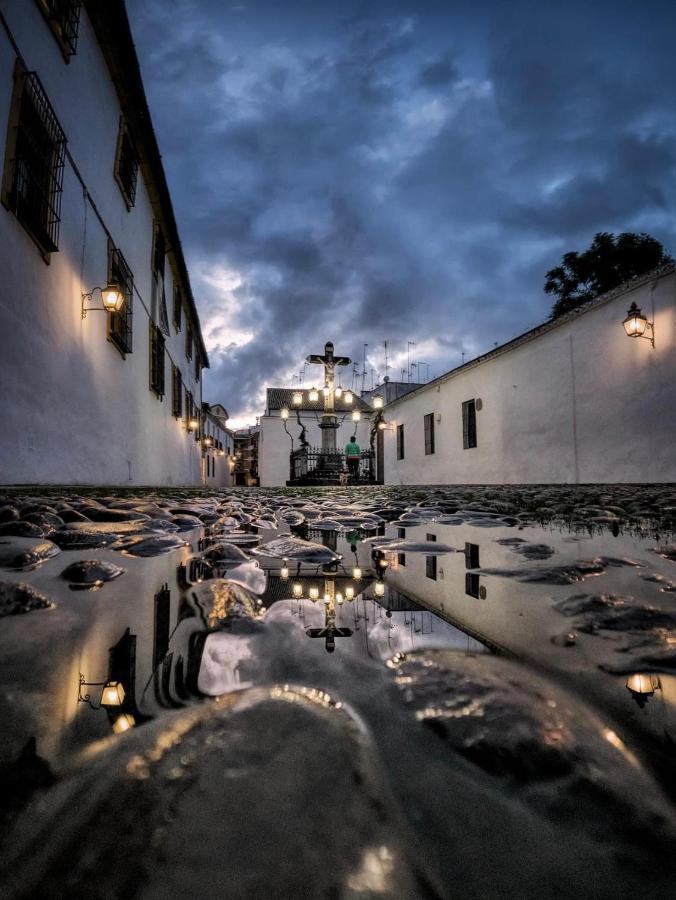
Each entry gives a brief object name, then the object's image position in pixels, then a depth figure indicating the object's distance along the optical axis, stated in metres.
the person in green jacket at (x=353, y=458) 20.26
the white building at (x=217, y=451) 23.16
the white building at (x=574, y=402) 7.94
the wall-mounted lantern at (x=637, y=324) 7.79
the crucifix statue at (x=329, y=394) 18.83
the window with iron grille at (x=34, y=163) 3.98
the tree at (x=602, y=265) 19.17
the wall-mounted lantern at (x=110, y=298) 5.62
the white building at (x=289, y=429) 28.88
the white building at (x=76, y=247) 4.01
